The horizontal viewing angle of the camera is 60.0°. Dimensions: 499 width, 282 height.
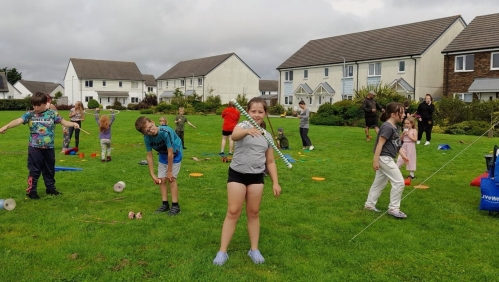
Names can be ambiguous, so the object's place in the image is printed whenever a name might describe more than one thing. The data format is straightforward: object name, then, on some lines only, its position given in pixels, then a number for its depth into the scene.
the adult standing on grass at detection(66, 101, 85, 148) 14.83
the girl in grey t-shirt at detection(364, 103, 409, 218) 6.92
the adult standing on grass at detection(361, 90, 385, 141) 16.88
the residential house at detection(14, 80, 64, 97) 103.00
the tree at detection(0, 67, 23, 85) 121.19
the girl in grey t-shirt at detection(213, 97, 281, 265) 4.62
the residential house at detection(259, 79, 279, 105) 102.94
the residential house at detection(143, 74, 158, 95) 106.61
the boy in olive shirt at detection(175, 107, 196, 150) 16.02
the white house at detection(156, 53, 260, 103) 75.41
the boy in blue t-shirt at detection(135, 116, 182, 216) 6.33
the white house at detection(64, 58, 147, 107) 83.00
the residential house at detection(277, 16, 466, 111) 43.75
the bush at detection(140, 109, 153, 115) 52.31
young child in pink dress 10.27
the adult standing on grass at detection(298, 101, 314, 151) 16.12
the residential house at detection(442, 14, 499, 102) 36.34
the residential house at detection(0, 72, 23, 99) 84.38
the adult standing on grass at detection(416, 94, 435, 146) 16.53
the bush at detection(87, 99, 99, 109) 75.06
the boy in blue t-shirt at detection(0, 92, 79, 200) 7.90
